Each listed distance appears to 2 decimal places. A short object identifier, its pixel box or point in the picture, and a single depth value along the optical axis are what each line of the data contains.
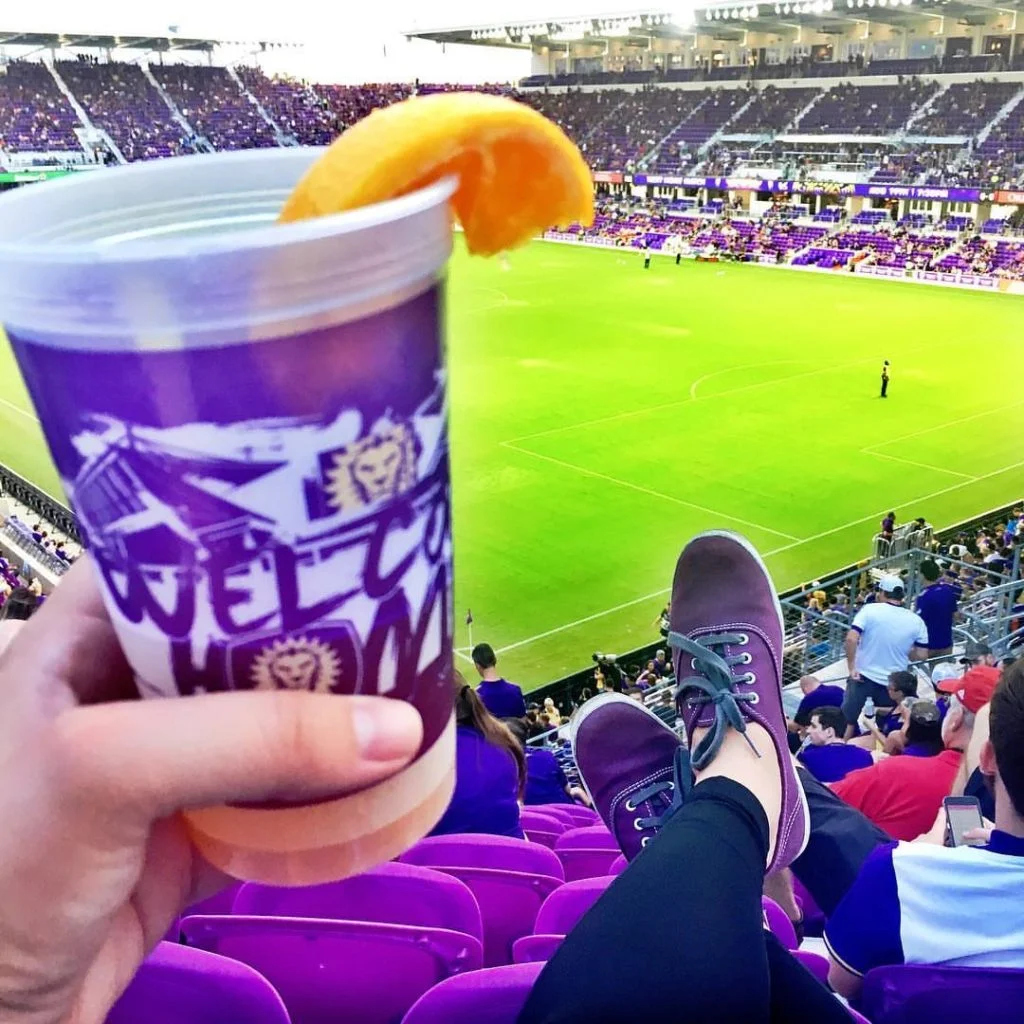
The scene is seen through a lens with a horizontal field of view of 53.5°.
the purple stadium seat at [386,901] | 2.41
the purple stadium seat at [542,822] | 4.40
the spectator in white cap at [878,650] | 6.79
